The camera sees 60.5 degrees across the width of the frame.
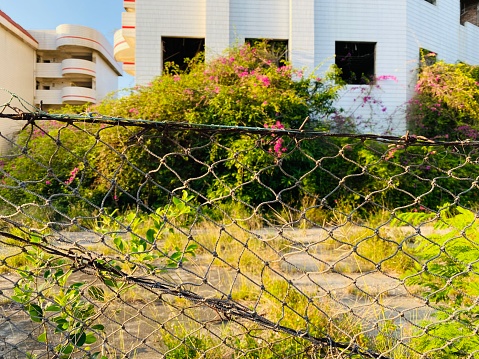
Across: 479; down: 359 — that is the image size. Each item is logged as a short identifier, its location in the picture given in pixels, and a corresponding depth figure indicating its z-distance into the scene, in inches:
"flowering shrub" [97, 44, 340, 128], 264.5
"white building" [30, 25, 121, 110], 863.1
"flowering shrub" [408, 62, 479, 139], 355.9
